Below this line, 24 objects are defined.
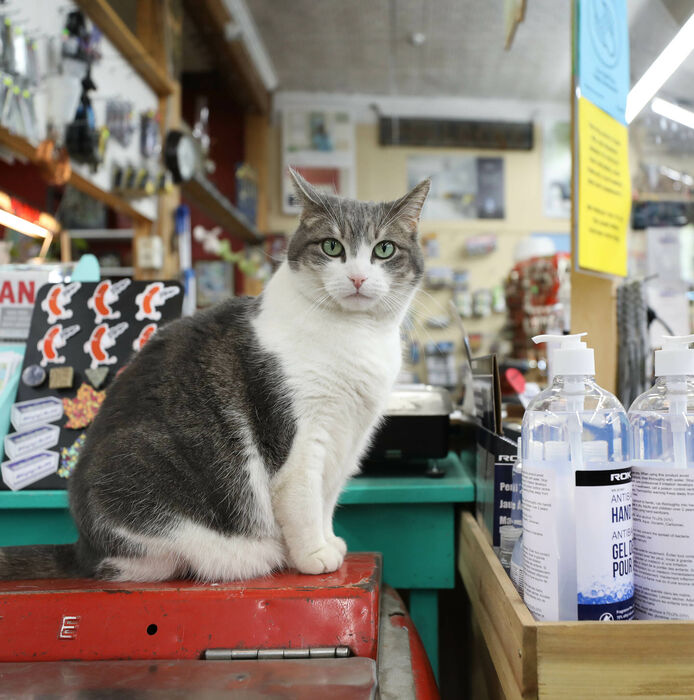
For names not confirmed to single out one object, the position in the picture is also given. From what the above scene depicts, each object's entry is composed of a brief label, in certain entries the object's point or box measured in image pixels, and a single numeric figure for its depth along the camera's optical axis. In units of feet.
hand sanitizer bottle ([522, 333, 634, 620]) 1.94
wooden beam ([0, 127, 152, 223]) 6.63
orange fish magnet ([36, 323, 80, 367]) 3.87
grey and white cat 2.74
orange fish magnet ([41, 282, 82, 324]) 3.99
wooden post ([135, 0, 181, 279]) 10.40
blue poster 3.36
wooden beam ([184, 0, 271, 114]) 12.38
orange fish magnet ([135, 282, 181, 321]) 3.99
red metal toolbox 2.31
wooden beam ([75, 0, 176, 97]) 8.27
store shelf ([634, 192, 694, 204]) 6.01
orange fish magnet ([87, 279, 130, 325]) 3.99
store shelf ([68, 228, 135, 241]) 13.99
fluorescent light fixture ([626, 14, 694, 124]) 4.07
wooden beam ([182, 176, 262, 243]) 12.09
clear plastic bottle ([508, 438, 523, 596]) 2.29
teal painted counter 3.38
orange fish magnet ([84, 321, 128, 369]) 3.89
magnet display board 3.79
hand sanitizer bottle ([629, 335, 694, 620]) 1.97
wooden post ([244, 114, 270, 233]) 17.99
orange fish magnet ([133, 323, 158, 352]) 3.89
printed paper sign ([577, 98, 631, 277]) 3.39
